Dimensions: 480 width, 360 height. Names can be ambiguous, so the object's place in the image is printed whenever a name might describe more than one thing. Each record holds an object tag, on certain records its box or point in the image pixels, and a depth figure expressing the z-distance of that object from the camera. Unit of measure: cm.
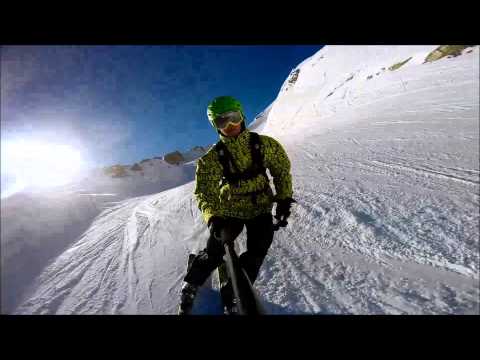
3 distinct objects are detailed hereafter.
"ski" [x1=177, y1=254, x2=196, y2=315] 296
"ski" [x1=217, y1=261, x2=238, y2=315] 293
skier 296
